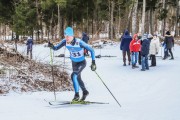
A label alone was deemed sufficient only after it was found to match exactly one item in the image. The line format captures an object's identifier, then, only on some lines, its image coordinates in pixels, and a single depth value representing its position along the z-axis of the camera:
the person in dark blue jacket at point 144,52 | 18.45
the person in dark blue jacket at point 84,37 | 27.72
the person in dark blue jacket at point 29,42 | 26.39
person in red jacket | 19.33
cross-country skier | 9.48
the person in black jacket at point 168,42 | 23.30
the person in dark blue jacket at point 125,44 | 20.27
